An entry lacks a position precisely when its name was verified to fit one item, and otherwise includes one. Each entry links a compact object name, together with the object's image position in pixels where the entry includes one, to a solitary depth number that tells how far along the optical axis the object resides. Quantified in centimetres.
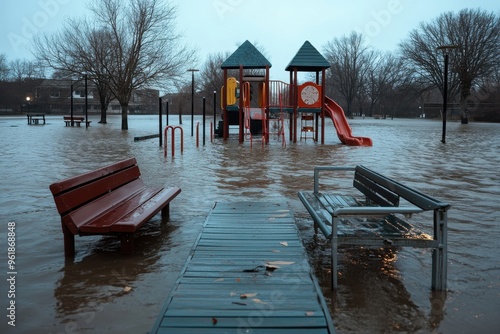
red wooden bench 483
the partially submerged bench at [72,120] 3947
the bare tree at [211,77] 6429
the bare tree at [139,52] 3406
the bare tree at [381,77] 9081
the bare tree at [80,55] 3369
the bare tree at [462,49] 5338
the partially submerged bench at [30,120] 4247
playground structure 2314
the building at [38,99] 8331
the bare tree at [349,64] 8562
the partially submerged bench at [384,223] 406
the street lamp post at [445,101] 2220
